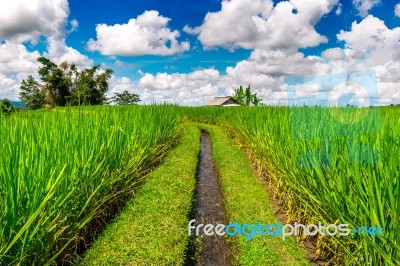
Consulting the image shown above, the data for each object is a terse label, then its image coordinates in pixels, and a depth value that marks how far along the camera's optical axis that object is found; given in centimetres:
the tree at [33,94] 3853
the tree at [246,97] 5468
